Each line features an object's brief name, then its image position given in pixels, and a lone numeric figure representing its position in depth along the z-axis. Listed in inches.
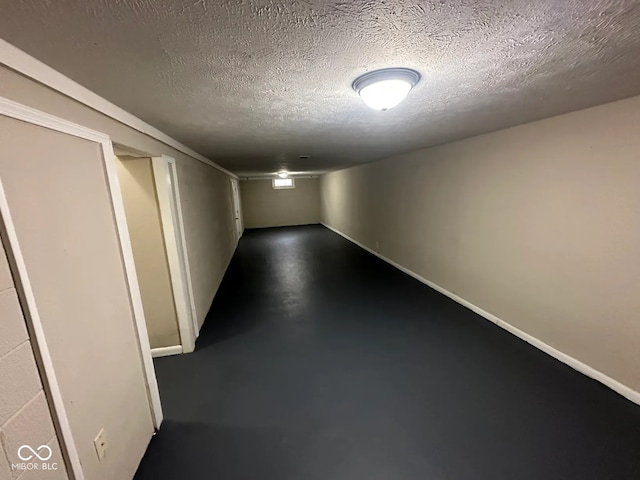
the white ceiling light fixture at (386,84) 48.9
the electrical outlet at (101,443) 49.6
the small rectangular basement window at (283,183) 418.8
